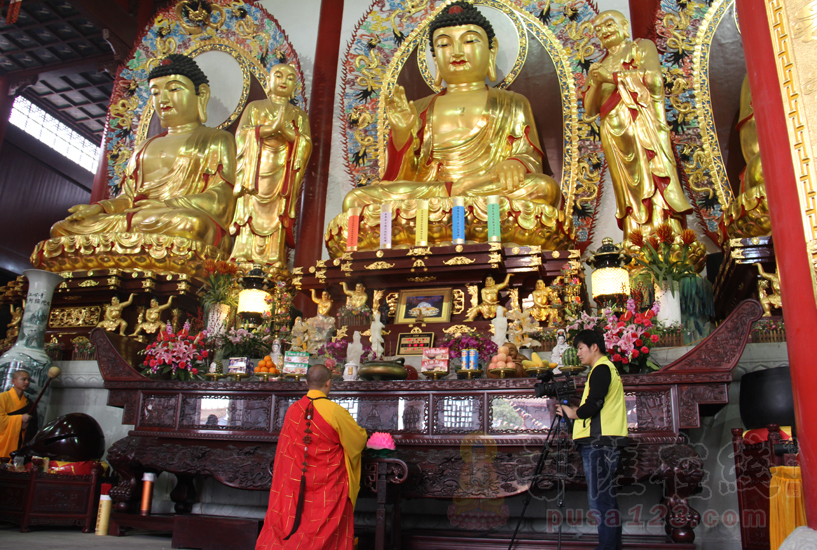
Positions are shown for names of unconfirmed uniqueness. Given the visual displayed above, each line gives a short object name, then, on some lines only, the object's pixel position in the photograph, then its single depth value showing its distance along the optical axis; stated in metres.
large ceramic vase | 5.25
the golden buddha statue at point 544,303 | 5.24
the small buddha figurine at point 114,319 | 6.49
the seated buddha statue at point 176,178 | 7.10
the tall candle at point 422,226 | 5.86
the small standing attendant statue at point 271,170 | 7.22
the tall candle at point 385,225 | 5.97
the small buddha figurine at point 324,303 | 5.88
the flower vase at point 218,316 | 5.86
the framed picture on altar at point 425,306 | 5.54
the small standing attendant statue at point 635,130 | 5.88
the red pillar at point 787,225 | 2.56
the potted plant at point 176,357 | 4.55
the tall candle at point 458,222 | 5.69
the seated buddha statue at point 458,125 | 6.61
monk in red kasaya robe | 3.03
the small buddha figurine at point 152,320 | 6.46
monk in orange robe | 4.72
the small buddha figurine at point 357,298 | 5.73
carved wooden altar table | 3.37
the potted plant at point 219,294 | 5.90
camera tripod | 2.71
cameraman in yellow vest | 2.72
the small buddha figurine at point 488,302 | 5.42
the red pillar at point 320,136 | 7.88
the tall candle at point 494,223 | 5.63
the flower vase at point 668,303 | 4.70
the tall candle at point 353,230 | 6.12
